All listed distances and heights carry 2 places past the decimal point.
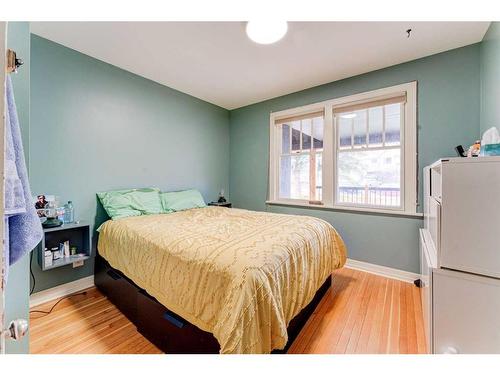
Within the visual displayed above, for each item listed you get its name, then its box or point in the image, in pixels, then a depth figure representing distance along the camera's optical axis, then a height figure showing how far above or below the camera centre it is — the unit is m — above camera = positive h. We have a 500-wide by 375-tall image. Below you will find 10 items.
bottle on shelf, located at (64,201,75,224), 2.23 -0.27
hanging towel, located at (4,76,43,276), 0.63 -0.04
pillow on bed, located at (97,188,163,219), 2.41 -0.18
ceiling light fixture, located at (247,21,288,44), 1.78 +1.36
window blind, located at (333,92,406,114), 2.58 +1.06
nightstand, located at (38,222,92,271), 1.98 -0.56
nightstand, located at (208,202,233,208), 3.81 -0.31
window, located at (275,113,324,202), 3.31 +0.49
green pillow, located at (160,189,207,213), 2.91 -0.19
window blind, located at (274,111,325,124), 3.20 +1.09
